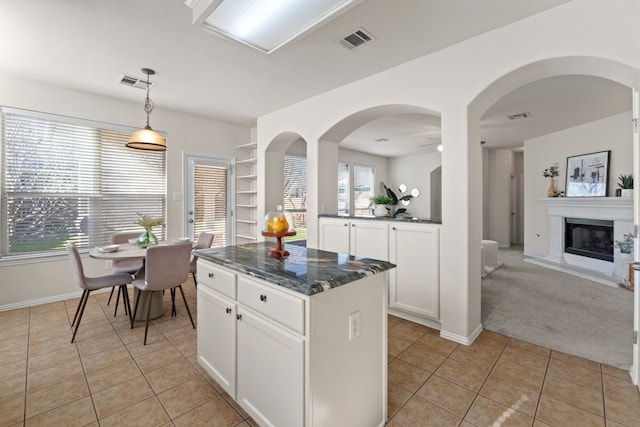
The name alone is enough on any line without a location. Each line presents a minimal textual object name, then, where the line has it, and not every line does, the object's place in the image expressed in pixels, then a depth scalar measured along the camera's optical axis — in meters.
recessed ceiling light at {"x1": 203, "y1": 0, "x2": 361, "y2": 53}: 1.85
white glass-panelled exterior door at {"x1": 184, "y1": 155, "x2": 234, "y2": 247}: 4.98
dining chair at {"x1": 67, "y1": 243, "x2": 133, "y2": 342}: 2.73
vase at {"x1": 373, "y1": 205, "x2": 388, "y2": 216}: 3.96
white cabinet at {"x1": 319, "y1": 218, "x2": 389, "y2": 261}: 3.29
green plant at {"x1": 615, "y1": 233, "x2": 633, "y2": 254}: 4.49
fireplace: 5.10
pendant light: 3.12
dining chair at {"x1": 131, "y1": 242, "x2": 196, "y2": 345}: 2.68
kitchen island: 1.31
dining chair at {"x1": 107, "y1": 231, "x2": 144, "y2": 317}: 3.55
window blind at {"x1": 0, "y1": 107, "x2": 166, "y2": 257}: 3.52
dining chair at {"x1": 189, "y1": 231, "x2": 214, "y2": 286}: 4.03
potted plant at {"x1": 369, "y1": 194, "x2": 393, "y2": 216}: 3.96
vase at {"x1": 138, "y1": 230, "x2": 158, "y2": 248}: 3.23
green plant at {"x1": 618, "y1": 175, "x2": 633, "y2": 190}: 4.58
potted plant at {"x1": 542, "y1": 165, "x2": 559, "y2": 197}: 6.07
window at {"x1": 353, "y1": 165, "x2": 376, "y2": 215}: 8.19
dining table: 2.82
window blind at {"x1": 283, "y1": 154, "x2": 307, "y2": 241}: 6.26
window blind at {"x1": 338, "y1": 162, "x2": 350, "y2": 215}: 7.86
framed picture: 5.15
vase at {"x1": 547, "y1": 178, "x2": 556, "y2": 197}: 6.07
